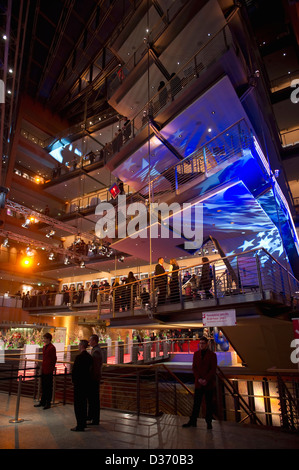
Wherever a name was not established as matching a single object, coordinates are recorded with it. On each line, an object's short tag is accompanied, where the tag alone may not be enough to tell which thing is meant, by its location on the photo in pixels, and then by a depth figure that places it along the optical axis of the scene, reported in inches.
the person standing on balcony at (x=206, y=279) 341.4
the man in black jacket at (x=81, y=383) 203.9
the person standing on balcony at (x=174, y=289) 374.0
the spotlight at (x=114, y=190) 654.5
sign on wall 288.0
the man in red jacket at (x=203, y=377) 211.4
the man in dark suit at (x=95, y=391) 219.9
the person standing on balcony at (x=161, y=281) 407.6
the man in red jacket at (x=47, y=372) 277.3
